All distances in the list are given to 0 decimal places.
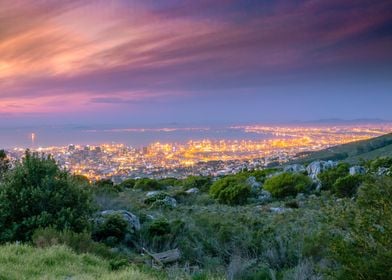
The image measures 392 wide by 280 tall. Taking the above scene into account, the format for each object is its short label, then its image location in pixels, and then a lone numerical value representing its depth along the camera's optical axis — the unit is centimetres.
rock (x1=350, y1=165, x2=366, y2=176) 2657
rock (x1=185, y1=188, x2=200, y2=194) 2952
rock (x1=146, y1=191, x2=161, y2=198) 2477
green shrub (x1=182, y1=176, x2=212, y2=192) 3253
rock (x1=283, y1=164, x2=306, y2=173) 3358
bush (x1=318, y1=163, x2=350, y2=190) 2729
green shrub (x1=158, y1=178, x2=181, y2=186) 3766
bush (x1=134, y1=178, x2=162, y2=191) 3400
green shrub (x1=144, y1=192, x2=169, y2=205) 2292
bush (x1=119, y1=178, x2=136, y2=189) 3631
